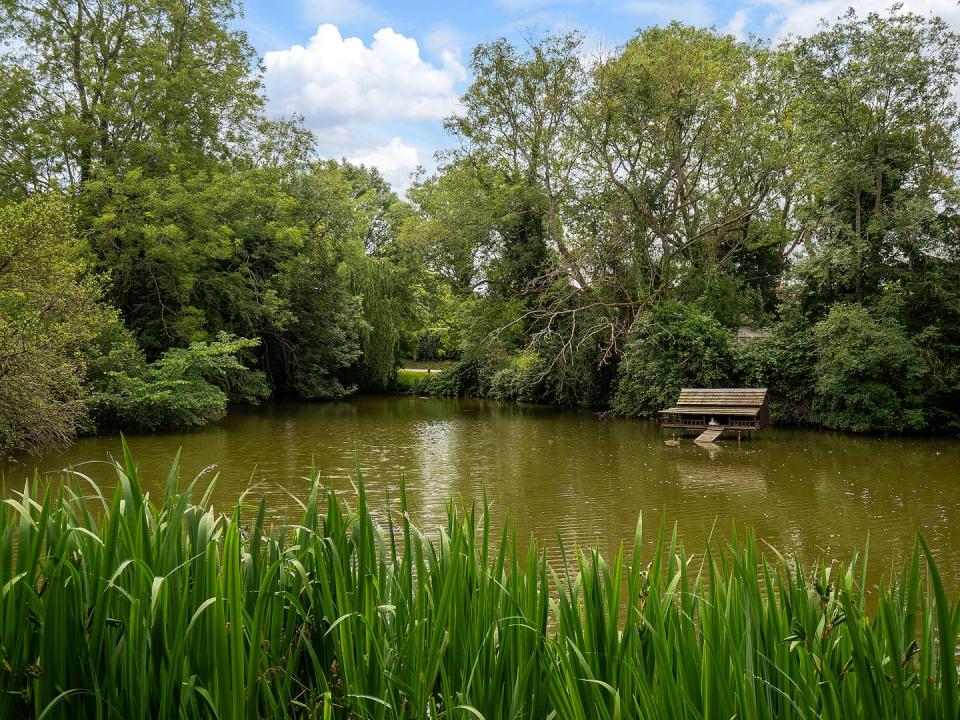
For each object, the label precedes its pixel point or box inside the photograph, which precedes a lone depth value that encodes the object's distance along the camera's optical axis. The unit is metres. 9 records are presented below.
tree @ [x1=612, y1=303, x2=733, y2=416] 17.36
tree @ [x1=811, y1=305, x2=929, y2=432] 13.96
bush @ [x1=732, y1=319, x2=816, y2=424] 16.20
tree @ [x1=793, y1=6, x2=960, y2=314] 14.69
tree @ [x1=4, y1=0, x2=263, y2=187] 18.83
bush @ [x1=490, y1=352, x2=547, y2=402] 22.81
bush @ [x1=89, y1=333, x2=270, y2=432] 14.66
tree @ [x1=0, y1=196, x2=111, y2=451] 10.19
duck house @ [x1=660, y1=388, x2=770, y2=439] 14.70
